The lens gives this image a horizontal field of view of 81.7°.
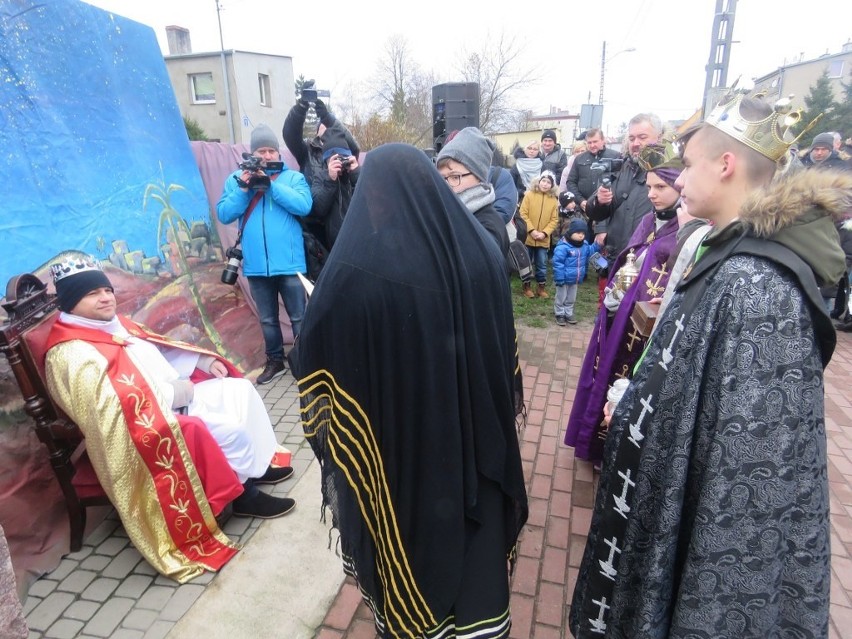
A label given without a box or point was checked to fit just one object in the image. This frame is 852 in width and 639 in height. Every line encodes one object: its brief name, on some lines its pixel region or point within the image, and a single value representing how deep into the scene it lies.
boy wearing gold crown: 1.13
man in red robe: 2.25
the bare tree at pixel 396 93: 23.60
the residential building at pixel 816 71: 32.42
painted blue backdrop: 2.86
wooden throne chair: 2.23
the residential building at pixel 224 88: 26.48
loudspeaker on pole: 7.62
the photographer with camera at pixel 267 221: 3.97
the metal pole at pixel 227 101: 21.88
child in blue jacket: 5.44
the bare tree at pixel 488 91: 23.23
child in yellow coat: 6.38
